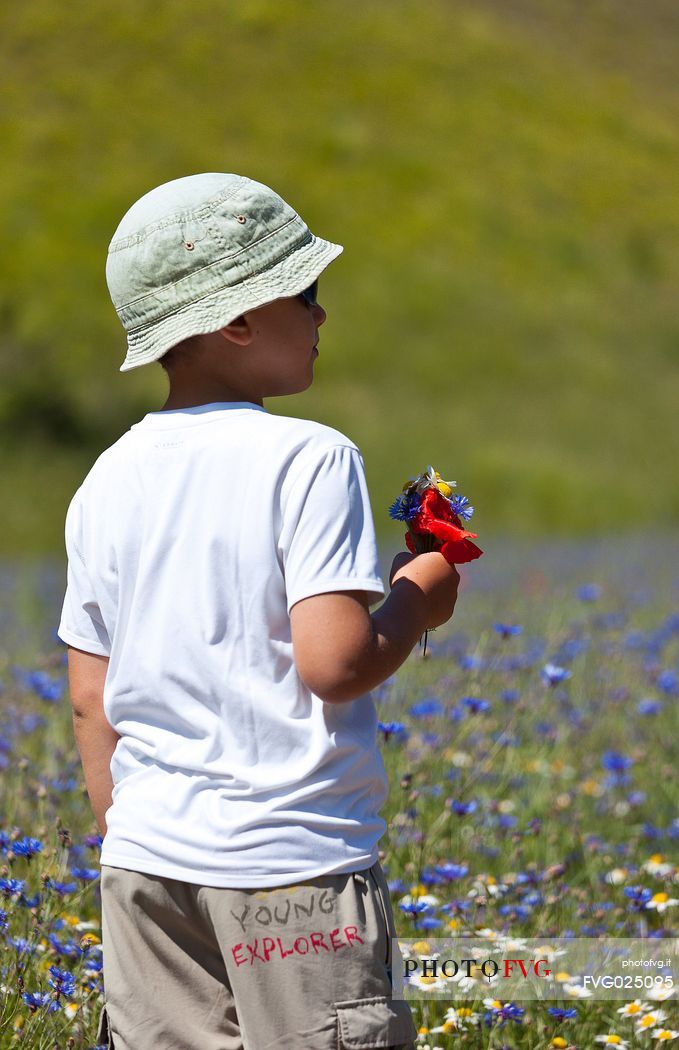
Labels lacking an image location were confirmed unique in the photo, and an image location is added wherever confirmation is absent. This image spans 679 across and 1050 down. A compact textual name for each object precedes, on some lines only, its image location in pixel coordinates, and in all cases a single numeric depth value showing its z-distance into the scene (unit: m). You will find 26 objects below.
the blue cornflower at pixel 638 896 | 5.16
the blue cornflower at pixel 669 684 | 8.51
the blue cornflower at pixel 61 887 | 4.35
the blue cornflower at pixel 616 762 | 6.86
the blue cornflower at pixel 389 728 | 5.11
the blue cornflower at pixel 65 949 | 4.48
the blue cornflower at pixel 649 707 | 8.09
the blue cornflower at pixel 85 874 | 4.67
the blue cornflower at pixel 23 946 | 4.21
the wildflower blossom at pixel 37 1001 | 3.98
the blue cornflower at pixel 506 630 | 5.78
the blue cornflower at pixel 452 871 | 5.20
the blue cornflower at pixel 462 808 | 5.50
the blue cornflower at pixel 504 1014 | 4.32
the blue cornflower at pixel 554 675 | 6.14
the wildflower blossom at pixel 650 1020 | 4.52
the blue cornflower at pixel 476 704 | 5.88
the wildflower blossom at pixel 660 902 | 5.23
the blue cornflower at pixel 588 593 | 9.40
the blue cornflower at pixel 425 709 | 6.46
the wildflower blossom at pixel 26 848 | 4.31
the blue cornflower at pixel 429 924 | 4.78
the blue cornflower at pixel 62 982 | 3.96
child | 2.91
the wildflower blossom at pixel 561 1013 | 4.37
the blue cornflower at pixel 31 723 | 7.63
